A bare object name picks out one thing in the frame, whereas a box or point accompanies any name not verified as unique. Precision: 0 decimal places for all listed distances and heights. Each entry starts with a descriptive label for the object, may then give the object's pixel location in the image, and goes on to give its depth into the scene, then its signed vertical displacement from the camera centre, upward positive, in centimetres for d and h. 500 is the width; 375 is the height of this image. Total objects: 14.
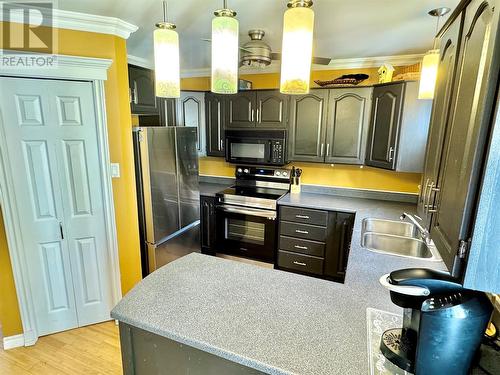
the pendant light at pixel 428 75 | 142 +35
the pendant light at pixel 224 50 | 100 +32
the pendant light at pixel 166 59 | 113 +32
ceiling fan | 187 +57
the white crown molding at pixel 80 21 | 186 +82
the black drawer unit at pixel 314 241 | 286 -106
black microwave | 319 -7
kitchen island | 96 -72
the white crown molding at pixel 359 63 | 283 +85
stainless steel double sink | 222 -79
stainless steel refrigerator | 256 -52
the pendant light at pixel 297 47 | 92 +32
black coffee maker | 80 -50
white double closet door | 196 -44
